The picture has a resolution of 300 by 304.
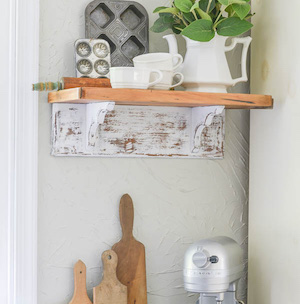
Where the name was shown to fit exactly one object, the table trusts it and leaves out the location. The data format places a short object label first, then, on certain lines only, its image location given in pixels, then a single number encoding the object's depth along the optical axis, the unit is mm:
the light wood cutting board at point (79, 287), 2802
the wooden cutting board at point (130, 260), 2865
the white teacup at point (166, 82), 2700
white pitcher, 2769
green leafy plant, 2720
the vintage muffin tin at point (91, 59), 2773
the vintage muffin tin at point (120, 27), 2830
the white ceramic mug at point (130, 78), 2625
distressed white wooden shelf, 2722
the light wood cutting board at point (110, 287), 2809
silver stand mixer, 2729
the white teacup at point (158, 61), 2694
